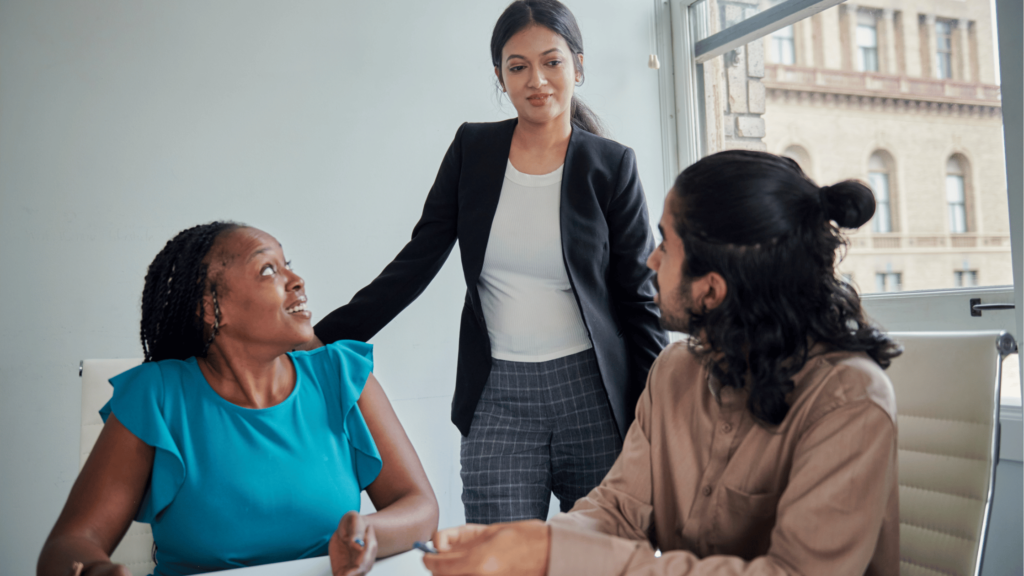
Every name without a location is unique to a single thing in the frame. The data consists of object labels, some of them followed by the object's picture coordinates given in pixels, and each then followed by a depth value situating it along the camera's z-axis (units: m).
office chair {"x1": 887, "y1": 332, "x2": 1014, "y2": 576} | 0.95
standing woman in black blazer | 1.47
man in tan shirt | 0.75
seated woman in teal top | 1.02
